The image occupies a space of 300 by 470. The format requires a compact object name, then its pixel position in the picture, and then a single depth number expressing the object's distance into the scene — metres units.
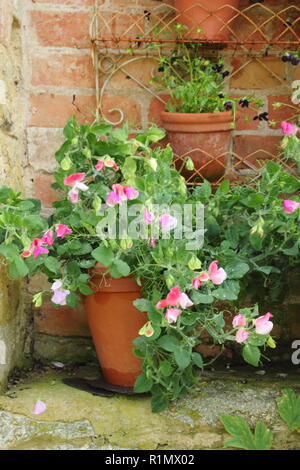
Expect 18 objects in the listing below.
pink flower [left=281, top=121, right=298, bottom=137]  2.62
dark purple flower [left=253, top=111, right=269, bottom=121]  2.79
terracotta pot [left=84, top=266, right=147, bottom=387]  2.64
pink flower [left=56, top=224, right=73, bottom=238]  2.56
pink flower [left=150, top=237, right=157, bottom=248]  2.52
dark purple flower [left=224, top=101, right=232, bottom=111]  2.73
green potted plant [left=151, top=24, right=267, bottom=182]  2.73
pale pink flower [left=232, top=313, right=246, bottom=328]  2.51
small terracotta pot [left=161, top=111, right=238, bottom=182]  2.72
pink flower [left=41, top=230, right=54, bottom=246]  2.56
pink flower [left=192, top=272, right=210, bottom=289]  2.49
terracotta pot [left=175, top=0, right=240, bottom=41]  2.74
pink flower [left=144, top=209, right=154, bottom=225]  2.47
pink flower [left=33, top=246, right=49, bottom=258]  2.54
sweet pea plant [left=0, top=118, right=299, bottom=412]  2.51
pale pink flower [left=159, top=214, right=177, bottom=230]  2.48
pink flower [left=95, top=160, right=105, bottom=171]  2.56
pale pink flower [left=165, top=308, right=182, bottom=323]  2.47
